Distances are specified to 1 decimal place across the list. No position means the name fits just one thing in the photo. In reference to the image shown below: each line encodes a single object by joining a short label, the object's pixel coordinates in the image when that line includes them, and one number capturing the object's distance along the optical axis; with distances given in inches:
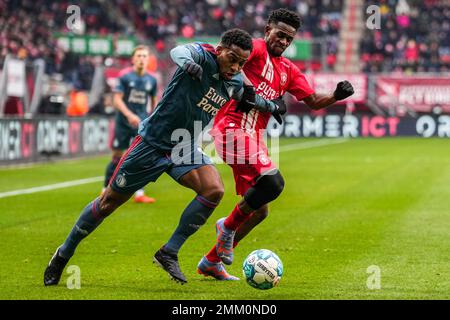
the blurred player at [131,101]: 1201.4
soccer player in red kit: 681.0
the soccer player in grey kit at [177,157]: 634.8
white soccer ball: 617.3
